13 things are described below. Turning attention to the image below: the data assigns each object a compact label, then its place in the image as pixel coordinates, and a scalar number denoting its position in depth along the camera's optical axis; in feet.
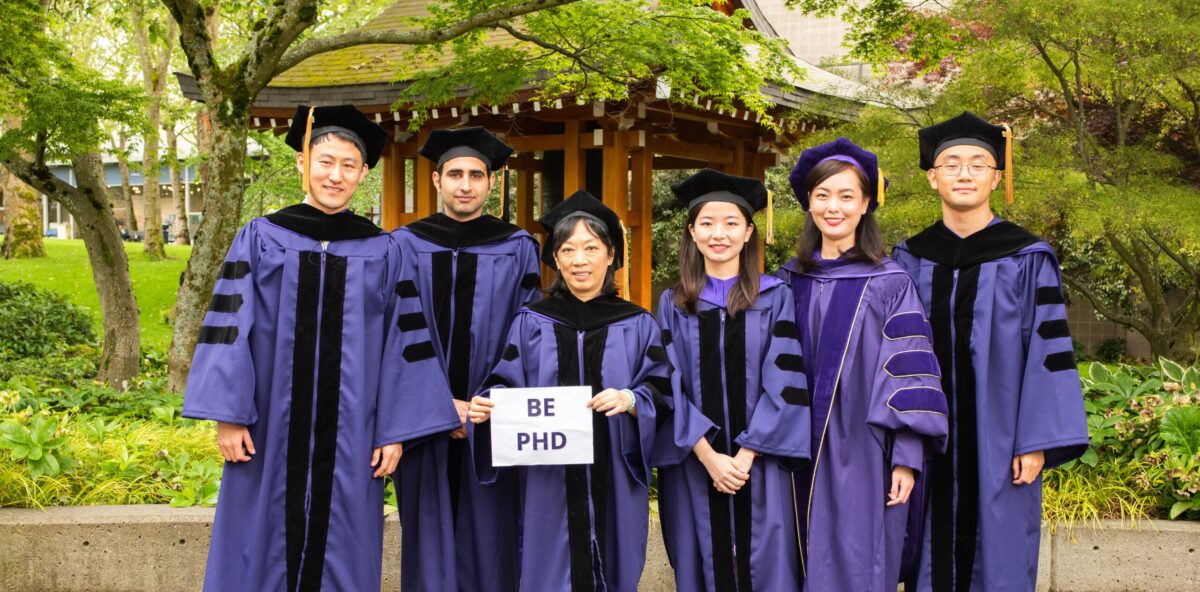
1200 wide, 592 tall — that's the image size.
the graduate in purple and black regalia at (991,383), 9.32
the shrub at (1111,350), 45.44
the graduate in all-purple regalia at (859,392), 9.16
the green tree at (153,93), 32.87
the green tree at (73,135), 21.45
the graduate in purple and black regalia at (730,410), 9.42
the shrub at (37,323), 33.35
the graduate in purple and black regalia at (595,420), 9.62
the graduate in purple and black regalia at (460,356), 10.54
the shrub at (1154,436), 12.92
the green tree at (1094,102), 16.65
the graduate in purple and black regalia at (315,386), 9.43
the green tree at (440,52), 18.98
